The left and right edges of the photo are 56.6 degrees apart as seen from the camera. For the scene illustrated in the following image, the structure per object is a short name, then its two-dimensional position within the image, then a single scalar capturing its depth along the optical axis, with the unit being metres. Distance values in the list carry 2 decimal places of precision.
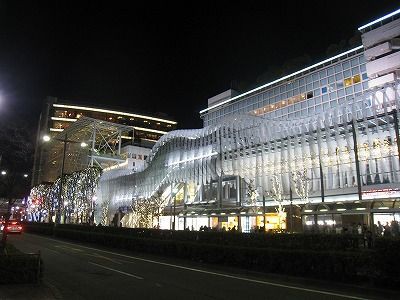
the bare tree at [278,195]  31.98
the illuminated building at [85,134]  84.06
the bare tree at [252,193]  38.09
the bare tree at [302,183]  33.84
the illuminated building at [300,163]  30.11
